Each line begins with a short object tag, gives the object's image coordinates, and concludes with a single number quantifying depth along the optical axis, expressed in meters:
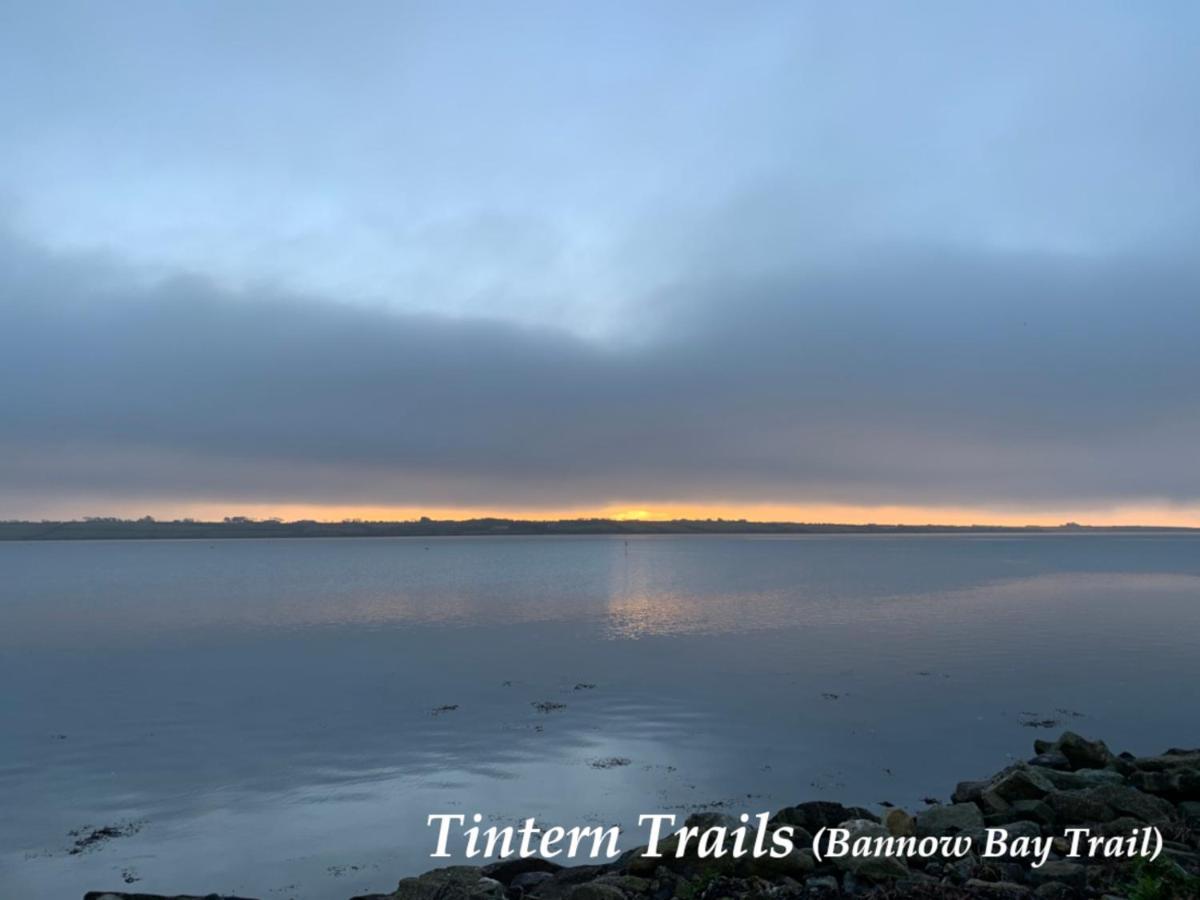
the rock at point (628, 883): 10.77
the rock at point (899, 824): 12.24
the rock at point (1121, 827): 12.35
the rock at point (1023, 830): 12.44
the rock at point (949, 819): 12.72
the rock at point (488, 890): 10.67
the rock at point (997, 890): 9.47
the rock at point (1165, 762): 17.23
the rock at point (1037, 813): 13.68
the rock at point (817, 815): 13.51
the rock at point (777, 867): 10.93
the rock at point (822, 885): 10.22
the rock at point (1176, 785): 14.91
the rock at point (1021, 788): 14.55
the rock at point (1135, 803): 13.34
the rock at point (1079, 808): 13.56
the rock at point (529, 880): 12.03
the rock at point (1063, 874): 10.09
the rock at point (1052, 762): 18.14
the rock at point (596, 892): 10.26
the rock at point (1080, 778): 15.93
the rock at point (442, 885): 10.65
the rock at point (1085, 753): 17.88
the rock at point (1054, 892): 9.59
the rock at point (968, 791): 15.27
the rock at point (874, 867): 10.41
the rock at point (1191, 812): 13.39
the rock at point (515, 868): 12.51
